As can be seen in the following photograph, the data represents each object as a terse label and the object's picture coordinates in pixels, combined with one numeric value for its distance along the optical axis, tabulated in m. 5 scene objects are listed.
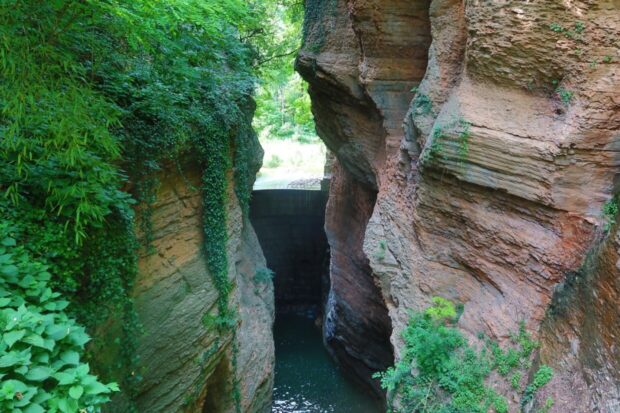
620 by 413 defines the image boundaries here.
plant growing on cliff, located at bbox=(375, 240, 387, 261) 6.66
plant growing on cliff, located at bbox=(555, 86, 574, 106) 4.54
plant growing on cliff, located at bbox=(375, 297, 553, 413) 4.71
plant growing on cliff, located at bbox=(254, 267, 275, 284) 9.09
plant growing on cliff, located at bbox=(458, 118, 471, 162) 5.18
